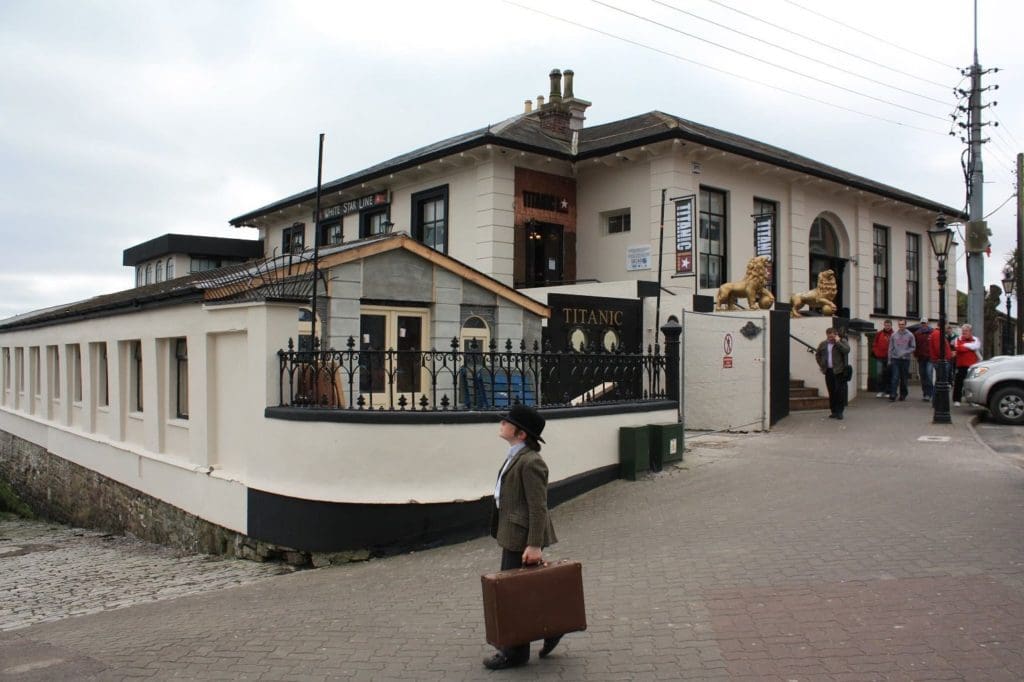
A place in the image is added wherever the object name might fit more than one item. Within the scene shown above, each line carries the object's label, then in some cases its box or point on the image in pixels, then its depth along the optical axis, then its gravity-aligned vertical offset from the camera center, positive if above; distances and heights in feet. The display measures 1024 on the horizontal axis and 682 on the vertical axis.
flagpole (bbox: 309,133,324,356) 28.10 +5.89
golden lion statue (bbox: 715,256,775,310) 53.21 +3.11
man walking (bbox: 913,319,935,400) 58.49 -1.64
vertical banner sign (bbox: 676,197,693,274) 58.90 +7.34
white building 27.73 +0.90
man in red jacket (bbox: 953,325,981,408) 55.11 -1.38
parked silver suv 46.96 -3.24
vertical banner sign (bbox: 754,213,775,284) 67.77 +8.46
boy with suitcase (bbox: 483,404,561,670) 16.56 -3.56
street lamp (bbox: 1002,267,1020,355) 95.30 +0.23
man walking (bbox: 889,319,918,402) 56.39 -1.66
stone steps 54.65 -4.41
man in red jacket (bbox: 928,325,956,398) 47.09 -1.19
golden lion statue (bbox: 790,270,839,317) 60.59 +2.85
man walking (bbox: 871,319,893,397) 59.57 -1.20
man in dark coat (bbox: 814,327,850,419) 49.08 -2.06
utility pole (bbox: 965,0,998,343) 75.92 +10.43
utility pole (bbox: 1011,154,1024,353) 85.87 +11.74
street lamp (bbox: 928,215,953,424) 47.06 -0.66
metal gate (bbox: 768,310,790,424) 48.75 -2.00
